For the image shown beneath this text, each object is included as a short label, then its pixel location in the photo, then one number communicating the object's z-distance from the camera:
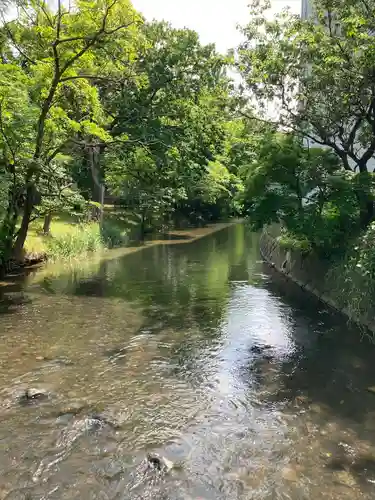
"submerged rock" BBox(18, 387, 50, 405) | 8.01
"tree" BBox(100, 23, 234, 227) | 24.27
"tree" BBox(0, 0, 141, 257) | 17.00
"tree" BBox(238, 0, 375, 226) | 14.70
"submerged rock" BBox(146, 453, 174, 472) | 6.11
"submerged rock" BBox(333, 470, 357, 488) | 5.78
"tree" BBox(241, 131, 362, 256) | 15.01
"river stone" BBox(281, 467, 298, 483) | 5.90
